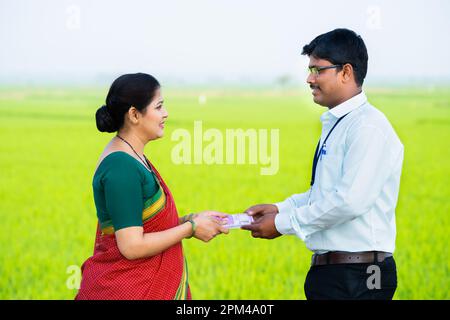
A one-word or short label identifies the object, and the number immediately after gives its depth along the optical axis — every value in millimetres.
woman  2748
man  2922
